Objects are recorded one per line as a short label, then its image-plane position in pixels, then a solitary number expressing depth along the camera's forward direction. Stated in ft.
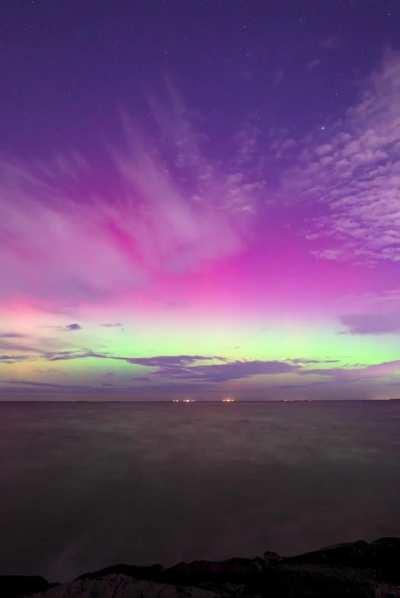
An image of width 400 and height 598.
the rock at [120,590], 25.14
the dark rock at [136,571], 32.37
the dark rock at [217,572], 30.68
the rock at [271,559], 32.78
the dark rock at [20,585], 30.22
